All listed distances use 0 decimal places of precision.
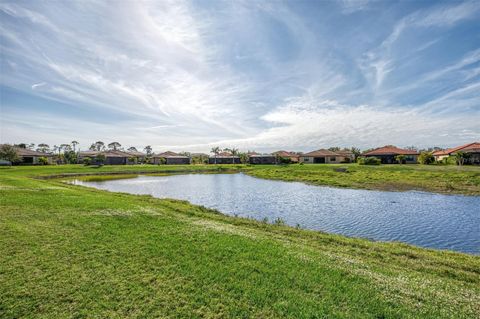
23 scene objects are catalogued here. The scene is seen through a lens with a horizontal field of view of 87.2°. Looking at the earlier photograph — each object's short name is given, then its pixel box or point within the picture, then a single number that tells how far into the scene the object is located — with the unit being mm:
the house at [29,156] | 73000
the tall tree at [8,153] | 65375
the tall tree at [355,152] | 90250
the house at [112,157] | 89300
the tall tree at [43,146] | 120688
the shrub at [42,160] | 76094
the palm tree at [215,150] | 115000
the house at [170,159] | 100412
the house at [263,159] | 98500
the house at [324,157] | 87444
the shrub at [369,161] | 64538
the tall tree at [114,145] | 142350
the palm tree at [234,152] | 114875
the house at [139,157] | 104862
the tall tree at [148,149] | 144100
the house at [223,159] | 105062
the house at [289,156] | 99488
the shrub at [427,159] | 60594
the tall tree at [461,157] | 51969
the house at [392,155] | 70000
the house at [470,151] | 53781
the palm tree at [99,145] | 132925
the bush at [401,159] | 66188
